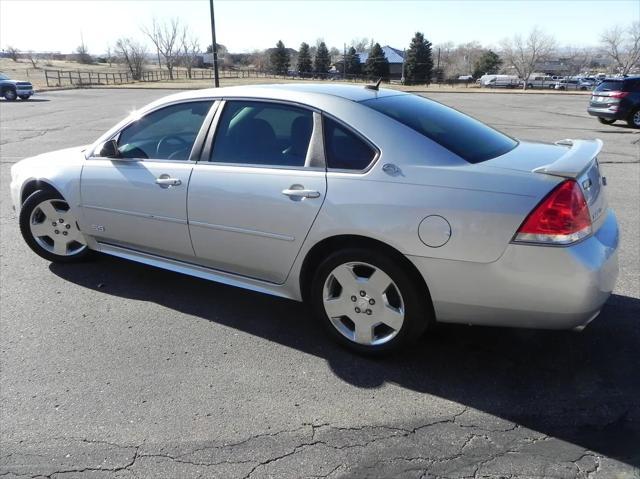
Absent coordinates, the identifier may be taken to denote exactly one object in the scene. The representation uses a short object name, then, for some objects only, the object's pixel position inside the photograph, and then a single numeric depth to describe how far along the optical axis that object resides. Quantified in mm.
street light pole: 21859
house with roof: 82375
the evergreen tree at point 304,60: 77188
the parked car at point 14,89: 29344
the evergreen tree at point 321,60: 78000
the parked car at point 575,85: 59875
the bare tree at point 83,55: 98688
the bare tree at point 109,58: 95844
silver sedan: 2625
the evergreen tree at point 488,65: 82500
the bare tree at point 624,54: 81125
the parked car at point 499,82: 62375
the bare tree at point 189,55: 78838
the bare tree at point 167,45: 79812
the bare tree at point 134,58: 60781
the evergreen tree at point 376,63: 67250
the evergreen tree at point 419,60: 65250
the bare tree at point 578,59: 100438
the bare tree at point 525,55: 80625
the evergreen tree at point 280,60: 76562
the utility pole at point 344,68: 68562
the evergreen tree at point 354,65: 71875
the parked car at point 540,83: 65688
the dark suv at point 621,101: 16375
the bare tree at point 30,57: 61888
